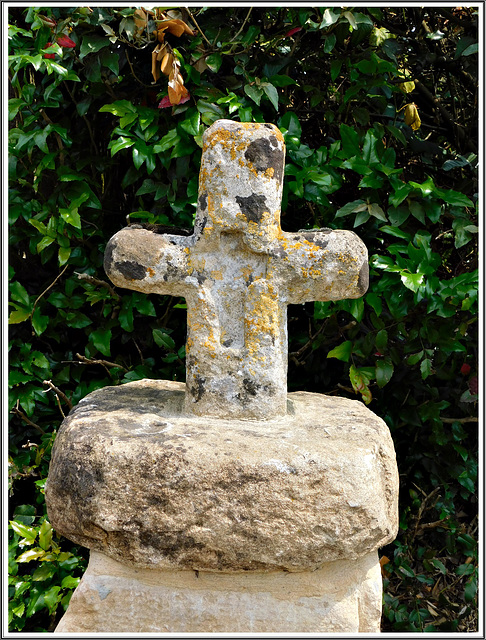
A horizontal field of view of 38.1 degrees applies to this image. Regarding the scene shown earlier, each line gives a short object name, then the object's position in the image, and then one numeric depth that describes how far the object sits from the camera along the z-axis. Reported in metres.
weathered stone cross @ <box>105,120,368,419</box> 2.16
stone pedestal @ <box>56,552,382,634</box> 2.00
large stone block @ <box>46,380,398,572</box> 1.88
